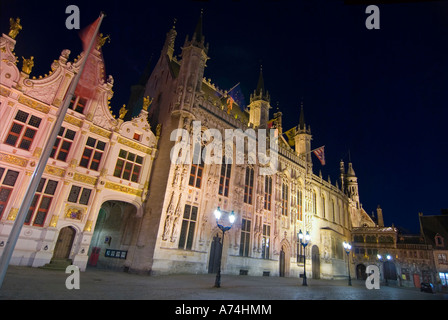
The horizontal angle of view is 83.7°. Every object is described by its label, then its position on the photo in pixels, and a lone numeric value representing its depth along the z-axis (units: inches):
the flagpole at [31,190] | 241.9
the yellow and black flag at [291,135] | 1493.6
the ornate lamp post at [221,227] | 529.1
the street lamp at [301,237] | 754.3
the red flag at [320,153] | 1325.0
